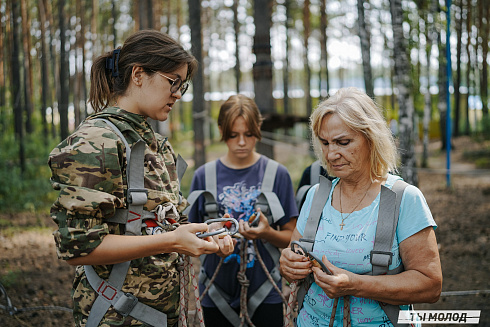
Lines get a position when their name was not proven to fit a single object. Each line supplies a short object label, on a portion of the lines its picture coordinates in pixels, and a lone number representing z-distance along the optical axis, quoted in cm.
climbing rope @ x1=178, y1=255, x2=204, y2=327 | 203
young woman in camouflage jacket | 163
